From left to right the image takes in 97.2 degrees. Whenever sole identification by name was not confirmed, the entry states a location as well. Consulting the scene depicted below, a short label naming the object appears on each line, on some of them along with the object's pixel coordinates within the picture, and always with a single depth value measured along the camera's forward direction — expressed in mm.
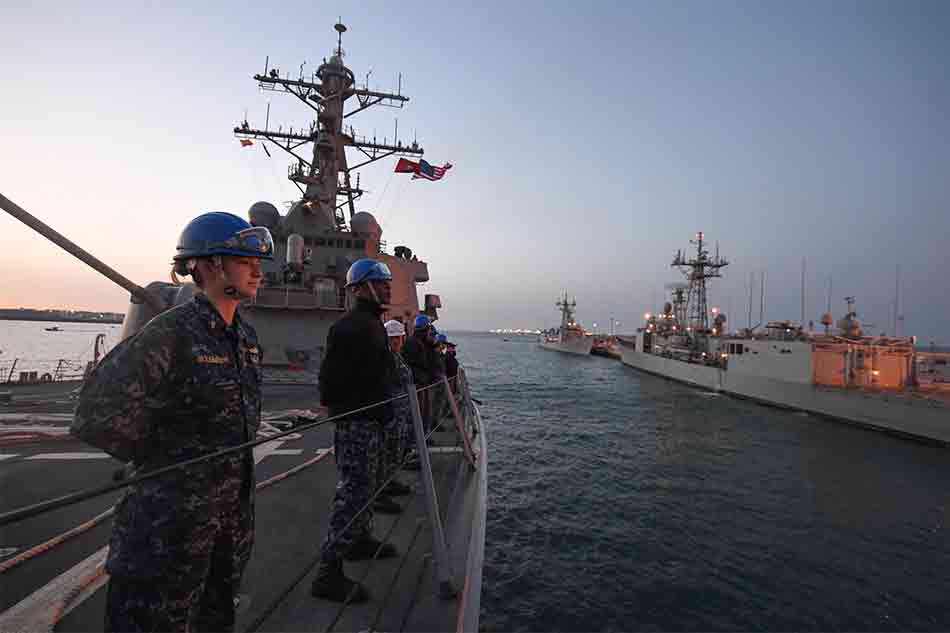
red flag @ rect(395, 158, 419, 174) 18047
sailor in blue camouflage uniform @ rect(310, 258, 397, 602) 2654
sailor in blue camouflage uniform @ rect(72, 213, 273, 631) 1246
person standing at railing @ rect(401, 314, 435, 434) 5648
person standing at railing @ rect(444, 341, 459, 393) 8312
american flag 17703
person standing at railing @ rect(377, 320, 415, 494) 3199
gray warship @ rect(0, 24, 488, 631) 2270
